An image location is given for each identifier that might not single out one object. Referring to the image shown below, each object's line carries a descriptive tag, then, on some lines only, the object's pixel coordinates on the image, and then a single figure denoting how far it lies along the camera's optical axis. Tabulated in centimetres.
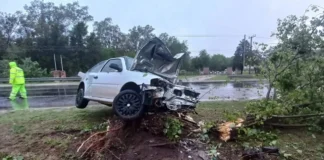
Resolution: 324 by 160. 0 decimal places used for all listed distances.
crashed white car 521
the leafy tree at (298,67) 620
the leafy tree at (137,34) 4780
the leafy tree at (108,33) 5012
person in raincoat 1112
